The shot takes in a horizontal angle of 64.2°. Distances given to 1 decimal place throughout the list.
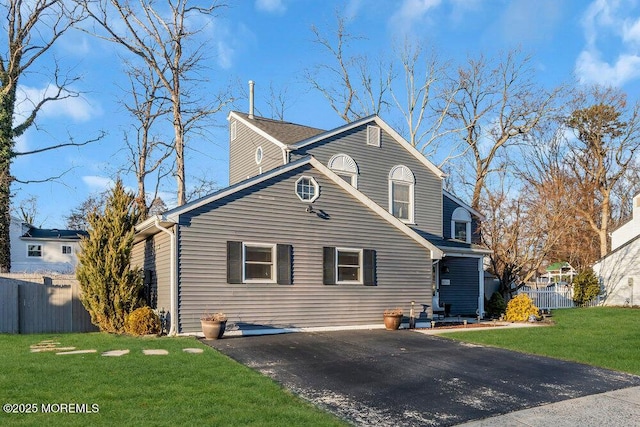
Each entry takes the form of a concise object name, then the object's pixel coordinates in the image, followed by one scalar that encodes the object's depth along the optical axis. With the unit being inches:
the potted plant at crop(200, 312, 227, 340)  458.0
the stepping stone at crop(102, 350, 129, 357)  366.9
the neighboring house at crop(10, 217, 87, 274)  1448.1
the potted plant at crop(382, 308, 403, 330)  566.6
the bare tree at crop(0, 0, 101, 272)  808.9
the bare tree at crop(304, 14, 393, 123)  1288.1
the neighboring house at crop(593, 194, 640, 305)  983.6
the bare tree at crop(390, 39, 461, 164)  1273.4
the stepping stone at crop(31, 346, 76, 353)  391.5
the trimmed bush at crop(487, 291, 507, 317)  805.9
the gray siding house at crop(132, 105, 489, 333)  490.9
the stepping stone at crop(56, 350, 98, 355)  377.2
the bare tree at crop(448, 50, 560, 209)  1269.7
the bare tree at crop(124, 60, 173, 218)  1040.8
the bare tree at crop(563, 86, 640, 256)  1328.7
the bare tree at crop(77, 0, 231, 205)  869.2
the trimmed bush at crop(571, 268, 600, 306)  999.6
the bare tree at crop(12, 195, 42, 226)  1705.2
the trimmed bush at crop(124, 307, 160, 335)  487.8
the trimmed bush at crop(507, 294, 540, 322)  702.5
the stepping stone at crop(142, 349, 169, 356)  368.2
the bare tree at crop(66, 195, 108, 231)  1739.5
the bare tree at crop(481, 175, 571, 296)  806.5
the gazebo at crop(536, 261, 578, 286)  1718.3
